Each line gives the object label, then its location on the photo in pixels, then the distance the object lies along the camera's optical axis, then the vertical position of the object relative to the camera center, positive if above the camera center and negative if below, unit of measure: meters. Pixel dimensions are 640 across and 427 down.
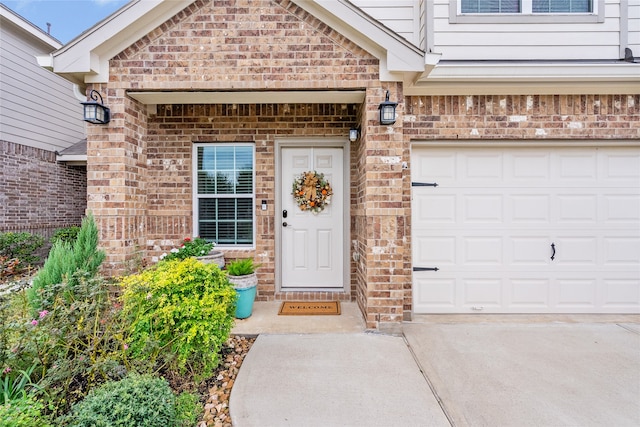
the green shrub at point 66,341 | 2.15 -0.90
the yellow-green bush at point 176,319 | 2.54 -0.85
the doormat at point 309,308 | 4.15 -1.25
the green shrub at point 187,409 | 2.12 -1.35
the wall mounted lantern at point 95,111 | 3.44 +1.15
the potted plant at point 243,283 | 3.94 -0.85
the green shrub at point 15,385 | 2.01 -1.10
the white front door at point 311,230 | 4.68 -0.21
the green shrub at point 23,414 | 1.65 -1.07
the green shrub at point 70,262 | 2.74 -0.46
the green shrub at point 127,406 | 1.84 -1.15
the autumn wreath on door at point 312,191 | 4.57 +0.35
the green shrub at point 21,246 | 5.79 -0.59
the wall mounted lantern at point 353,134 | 4.29 +1.10
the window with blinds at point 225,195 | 4.63 +0.30
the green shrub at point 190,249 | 3.94 -0.43
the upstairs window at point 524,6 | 4.17 +2.76
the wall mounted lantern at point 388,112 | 3.45 +1.13
